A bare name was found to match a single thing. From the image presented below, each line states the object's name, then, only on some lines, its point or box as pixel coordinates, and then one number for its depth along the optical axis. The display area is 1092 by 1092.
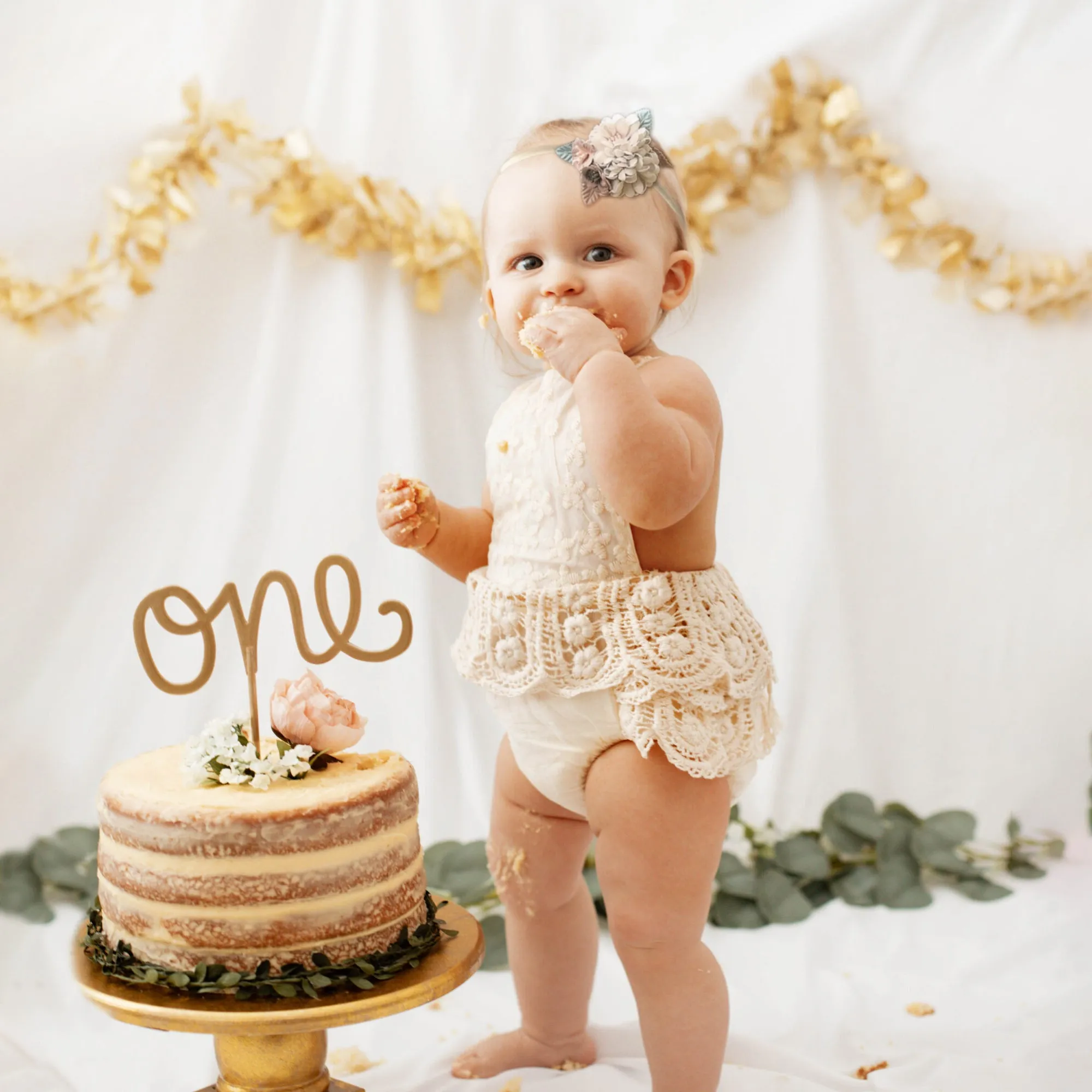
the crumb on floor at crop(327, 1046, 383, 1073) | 1.73
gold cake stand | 1.22
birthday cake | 1.26
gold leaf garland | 2.18
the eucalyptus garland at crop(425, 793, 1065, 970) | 2.20
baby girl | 1.36
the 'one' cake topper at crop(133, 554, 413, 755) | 1.37
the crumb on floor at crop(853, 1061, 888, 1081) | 1.69
